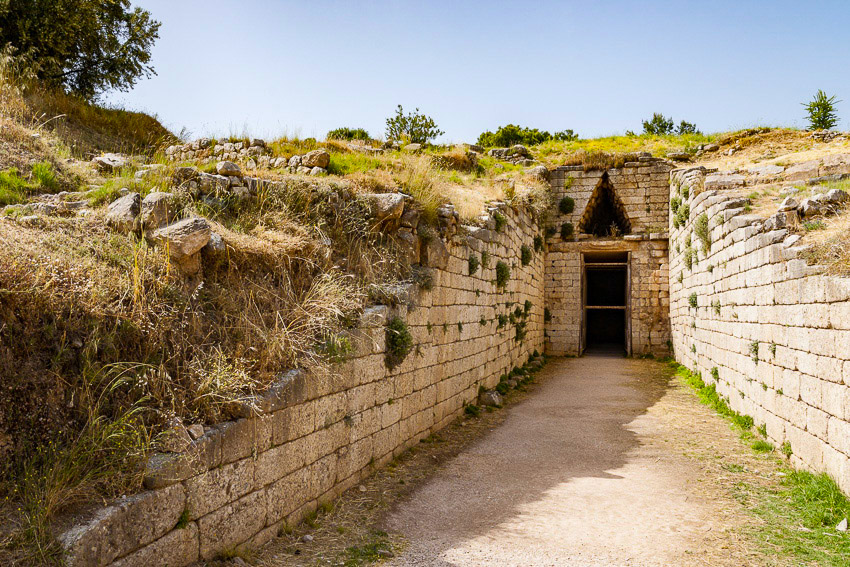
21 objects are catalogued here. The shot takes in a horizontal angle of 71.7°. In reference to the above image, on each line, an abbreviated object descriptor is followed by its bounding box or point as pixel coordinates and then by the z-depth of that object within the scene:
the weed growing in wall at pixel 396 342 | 6.80
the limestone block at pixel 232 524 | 3.94
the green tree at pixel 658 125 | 29.55
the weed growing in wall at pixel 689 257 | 12.95
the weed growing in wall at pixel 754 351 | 8.34
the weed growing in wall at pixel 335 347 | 5.45
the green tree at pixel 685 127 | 28.50
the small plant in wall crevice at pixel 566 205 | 17.67
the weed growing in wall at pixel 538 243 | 16.10
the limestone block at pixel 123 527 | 3.03
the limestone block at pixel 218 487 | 3.83
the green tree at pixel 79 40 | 11.77
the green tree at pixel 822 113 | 21.34
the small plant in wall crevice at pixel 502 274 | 11.71
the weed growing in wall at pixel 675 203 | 15.11
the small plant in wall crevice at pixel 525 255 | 14.07
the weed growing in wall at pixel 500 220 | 11.42
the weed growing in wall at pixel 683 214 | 13.91
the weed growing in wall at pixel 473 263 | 9.83
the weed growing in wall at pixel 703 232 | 11.58
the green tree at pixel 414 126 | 20.95
